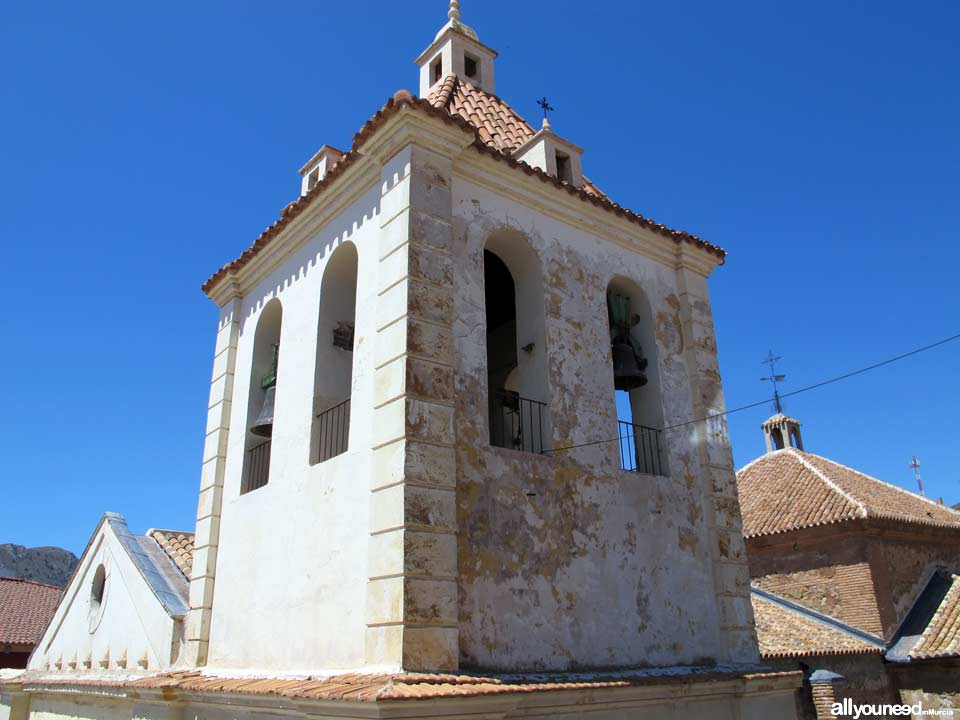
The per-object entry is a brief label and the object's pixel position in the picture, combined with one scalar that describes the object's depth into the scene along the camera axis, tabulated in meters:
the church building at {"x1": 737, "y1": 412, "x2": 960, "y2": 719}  15.45
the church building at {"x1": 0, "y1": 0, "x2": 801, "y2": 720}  5.94
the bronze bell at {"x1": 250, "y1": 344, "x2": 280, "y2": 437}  8.52
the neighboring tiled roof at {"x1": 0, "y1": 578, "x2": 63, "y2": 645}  22.61
